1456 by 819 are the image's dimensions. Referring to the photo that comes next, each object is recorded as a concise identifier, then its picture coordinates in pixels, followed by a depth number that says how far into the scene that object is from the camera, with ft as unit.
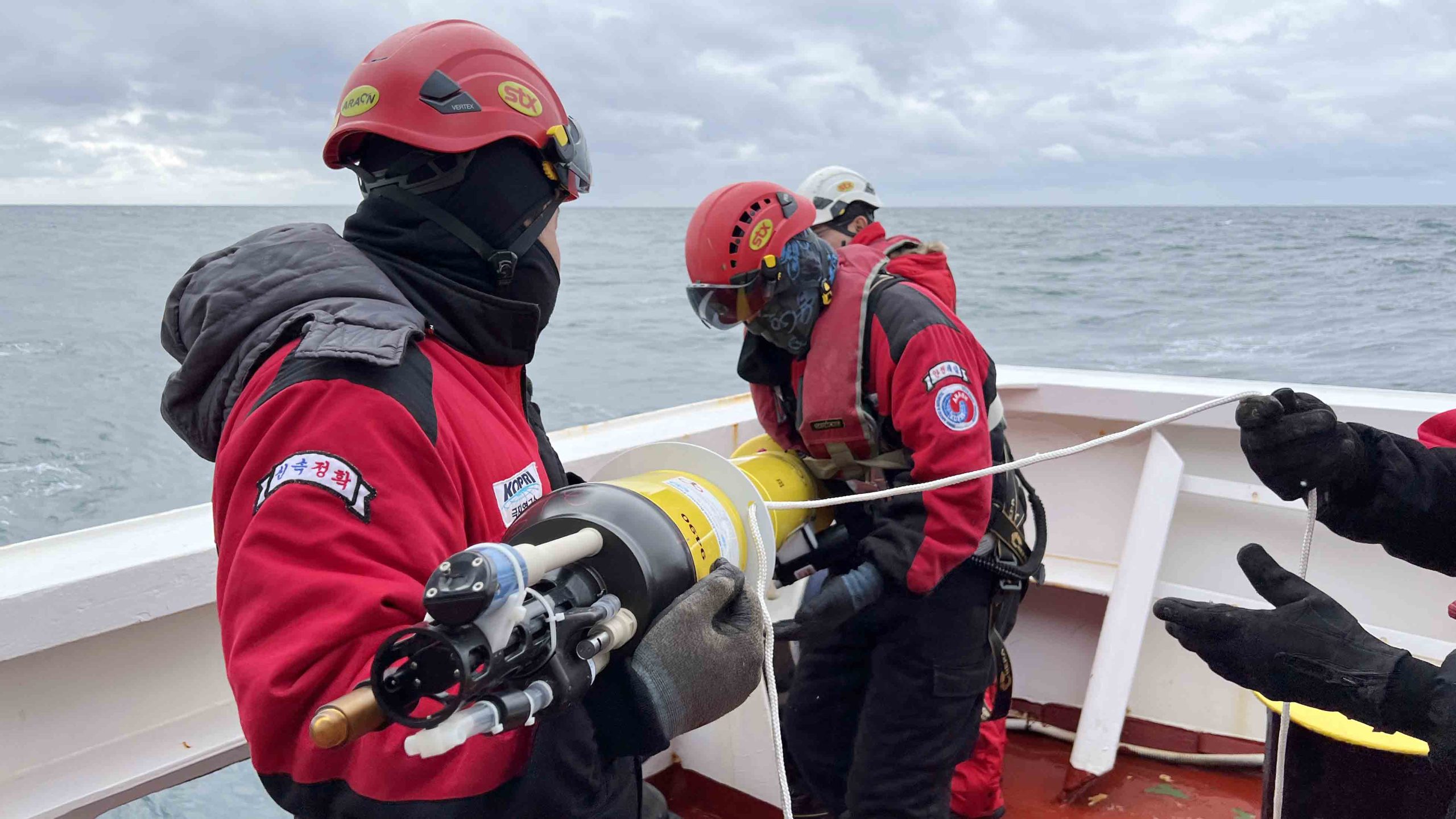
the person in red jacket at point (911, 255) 9.89
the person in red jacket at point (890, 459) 8.64
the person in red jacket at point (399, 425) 3.40
